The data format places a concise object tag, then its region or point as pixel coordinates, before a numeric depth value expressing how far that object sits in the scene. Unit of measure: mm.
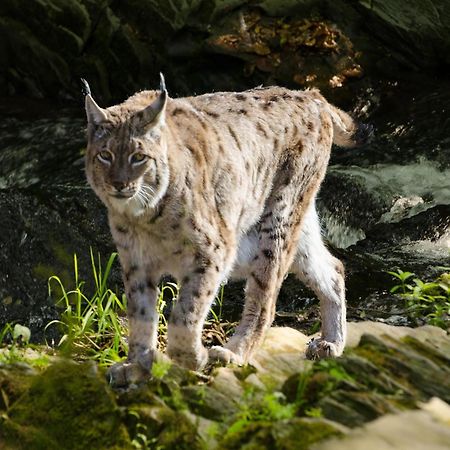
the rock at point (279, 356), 10703
